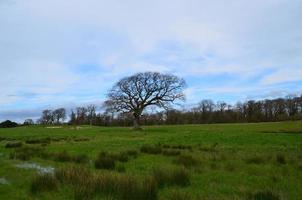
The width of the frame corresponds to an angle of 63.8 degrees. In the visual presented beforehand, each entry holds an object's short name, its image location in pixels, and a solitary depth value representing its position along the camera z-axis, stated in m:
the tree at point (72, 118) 97.94
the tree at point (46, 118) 104.31
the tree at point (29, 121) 103.10
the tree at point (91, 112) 96.21
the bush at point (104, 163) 8.76
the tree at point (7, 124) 83.87
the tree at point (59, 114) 104.80
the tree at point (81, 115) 95.89
